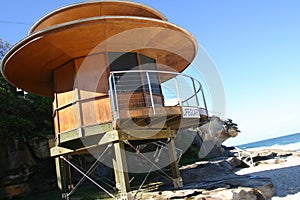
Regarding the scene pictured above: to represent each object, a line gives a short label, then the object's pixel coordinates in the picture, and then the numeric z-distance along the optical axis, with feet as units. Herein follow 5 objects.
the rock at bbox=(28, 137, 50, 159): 46.76
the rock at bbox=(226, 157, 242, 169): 63.13
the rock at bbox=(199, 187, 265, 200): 22.82
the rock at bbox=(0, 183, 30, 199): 40.86
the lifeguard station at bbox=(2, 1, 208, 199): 24.40
